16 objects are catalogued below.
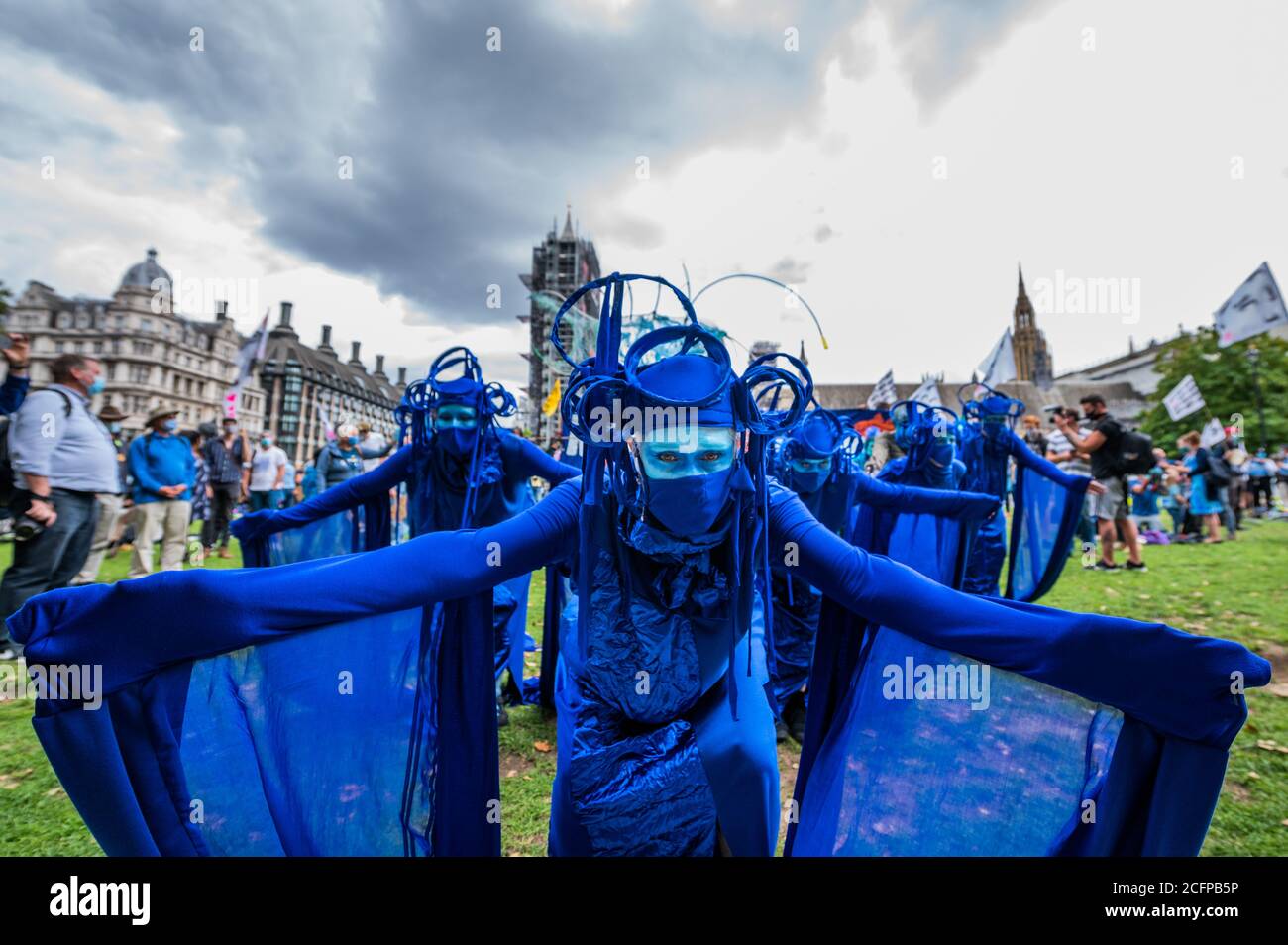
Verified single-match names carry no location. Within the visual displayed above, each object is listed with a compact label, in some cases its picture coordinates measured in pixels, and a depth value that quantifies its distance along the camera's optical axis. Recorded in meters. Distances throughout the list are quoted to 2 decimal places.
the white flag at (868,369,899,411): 13.35
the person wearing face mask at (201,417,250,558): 9.36
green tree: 32.31
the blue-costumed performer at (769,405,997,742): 4.11
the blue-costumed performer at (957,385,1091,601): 5.61
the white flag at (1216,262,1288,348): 9.46
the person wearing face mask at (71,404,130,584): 6.64
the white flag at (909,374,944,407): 13.89
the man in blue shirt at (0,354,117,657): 4.38
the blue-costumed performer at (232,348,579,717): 3.99
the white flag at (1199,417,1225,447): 12.10
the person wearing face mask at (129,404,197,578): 6.83
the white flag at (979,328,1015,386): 11.55
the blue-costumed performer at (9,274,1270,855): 1.47
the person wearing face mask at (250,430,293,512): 9.93
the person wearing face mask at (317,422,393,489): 9.32
